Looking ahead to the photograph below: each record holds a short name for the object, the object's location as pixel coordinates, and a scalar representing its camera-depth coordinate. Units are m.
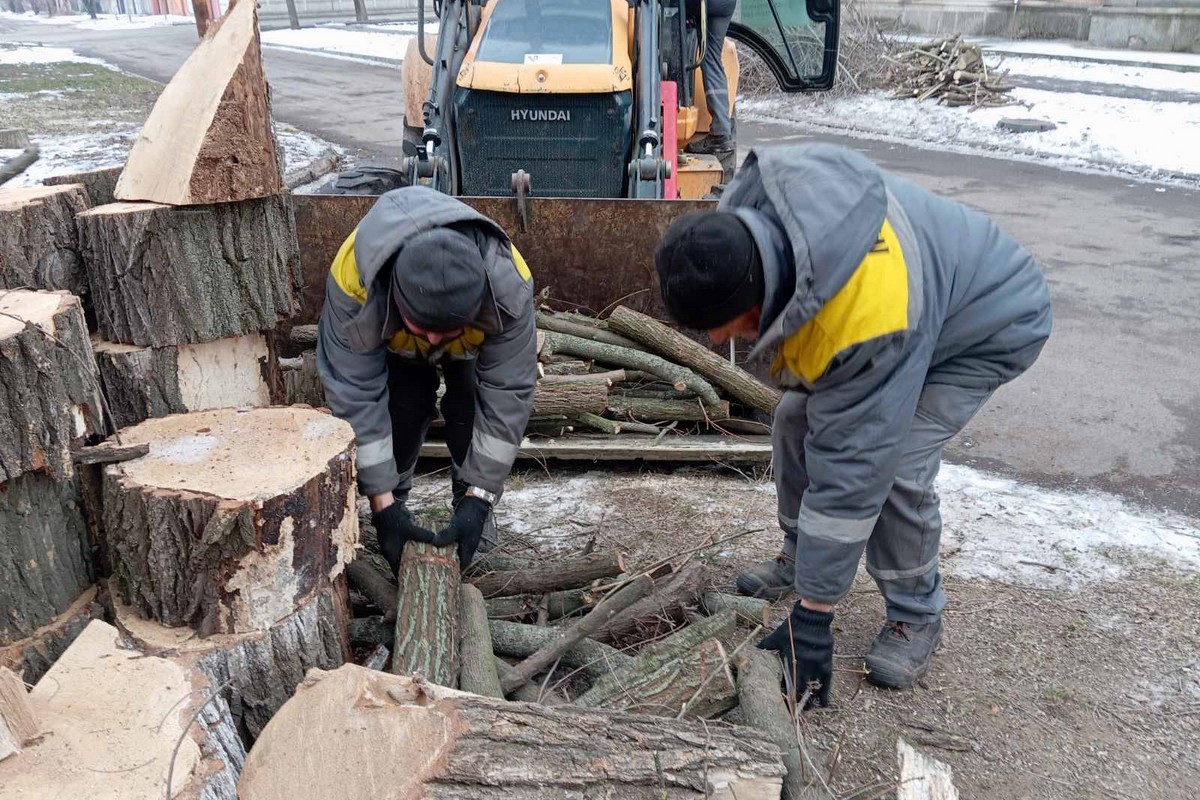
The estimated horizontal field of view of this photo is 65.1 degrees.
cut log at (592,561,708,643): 3.00
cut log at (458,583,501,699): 2.58
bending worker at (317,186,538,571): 2.58
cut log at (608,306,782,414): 4.59
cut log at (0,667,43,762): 1.91
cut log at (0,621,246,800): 1.92
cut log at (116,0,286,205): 2.98
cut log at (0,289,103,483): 2.25
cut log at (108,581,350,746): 2.42
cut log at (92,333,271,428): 3.04
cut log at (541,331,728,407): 4.55
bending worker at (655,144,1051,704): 2.23
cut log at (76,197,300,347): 2.96
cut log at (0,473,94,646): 2.36
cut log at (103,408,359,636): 2.36
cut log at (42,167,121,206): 3.48
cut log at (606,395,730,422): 4.56
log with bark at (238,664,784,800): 1.94
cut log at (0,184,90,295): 2.90
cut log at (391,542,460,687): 2.57
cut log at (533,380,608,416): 4.32
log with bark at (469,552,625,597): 3.17
